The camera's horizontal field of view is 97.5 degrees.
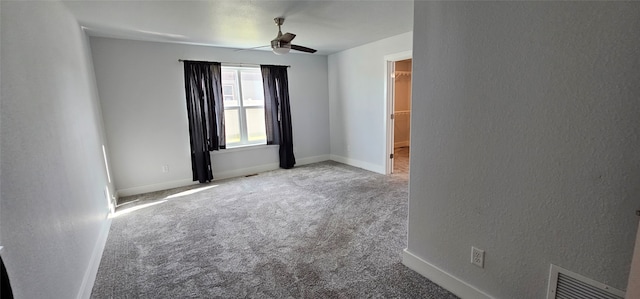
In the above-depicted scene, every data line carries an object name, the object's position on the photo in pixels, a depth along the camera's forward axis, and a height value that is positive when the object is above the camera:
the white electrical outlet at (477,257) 1.70 -0.95
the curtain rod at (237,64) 4.66 +0.74
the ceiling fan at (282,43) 3.03 +0.71
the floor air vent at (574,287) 1.26 -0.89
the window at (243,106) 4.89 +0.04
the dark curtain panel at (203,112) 4.35 -0.03
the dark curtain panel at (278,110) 5.09 -0.07
